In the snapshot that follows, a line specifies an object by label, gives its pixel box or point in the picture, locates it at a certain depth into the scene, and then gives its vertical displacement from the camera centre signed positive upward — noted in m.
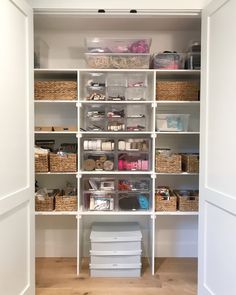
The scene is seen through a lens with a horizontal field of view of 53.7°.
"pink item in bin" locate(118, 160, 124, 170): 2.05 -0.22
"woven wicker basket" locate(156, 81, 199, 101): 2.01 +0.43
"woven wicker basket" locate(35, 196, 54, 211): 2.00 -0.54
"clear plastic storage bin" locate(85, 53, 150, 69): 1.95 +0.67
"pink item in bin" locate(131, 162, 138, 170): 2.05 -0.22
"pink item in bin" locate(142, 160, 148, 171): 2.05 -0.22
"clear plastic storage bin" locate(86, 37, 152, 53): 1.93 +0.79
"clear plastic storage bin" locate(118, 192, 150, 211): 2.05 -0.54
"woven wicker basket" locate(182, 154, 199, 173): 2.01 -0.20
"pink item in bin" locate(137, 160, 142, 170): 2.05 -0.22
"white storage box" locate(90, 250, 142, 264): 1.99 -1.00
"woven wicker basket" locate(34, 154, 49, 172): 2.00 -0.20
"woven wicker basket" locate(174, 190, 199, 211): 2.02 -0.55
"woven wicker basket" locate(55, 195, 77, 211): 2.01 -0.54
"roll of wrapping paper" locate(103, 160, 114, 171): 2.03 -0.23
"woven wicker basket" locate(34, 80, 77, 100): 1.99 +0.43
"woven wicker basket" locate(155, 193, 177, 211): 2.02 -0.55
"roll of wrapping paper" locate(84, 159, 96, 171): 2.03 -0.22
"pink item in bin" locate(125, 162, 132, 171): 2.05 -0.24
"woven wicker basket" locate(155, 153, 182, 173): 2.02 -0.21
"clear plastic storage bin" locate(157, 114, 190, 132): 2.04 +0.16
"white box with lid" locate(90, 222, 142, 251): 1.99 -0.86
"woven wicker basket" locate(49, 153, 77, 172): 2.00 -0.20
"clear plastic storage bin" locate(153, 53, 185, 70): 2.01 +0.68
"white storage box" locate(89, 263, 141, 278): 1.99 -1.11
